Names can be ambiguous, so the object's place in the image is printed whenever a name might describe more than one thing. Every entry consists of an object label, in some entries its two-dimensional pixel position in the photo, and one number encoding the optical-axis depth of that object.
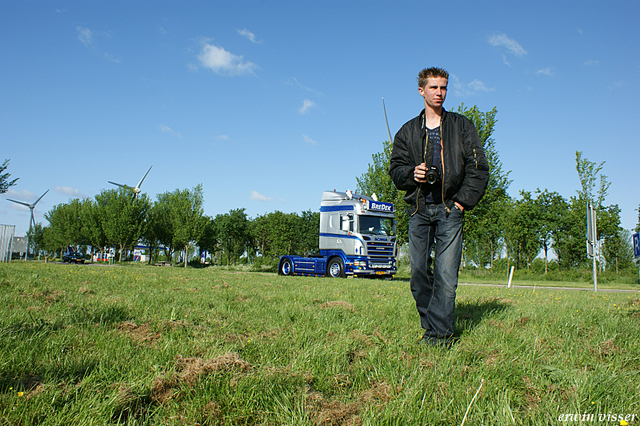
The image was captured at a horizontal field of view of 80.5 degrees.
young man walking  3.09
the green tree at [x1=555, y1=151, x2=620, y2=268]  25.06
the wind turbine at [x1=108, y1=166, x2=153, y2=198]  52.09
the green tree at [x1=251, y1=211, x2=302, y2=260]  58.44
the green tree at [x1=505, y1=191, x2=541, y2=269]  33.43
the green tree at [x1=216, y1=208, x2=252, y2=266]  65.12
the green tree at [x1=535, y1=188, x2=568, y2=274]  41.00
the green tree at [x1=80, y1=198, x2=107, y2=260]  43.75
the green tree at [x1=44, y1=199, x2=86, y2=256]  53.62
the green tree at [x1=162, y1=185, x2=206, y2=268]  42.53
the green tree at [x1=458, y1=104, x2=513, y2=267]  23.17
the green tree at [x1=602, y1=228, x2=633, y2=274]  31.77
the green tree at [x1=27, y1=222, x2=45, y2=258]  66.31
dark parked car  51.72
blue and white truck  16.45
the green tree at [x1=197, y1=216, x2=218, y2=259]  56.88
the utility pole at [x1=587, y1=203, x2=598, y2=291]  11.23
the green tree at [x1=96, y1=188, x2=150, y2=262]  41.06
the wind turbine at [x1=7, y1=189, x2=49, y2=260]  60.17
